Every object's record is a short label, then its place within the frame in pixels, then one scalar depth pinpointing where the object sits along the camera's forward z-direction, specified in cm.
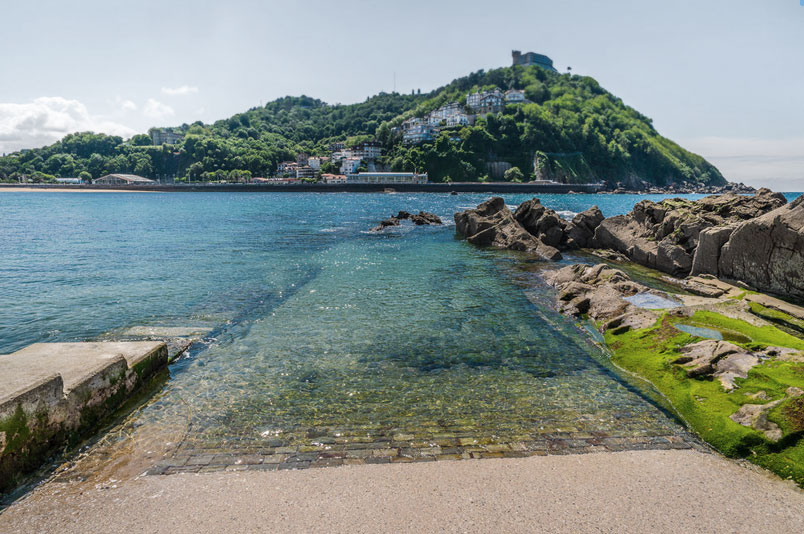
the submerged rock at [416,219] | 5319
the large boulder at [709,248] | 2180
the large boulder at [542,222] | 3785
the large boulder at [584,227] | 3850
